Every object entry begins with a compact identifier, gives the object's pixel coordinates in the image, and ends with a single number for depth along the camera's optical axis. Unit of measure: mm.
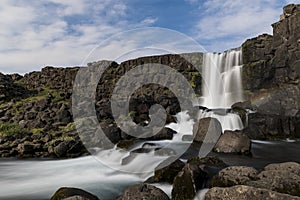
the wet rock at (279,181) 9043
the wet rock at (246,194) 7875
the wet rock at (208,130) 22578
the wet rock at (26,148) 26141
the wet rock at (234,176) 10188
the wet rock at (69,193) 9688
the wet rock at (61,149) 24484
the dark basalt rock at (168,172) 12608
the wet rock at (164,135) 26484
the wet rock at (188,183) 10414
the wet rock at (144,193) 8977
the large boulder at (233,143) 18938
